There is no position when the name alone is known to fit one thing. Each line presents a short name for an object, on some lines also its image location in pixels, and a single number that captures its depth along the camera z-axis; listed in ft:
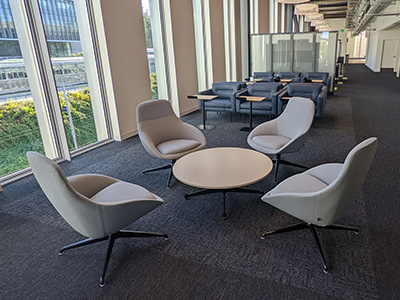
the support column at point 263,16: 40.93
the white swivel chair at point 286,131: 11.11
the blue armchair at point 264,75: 31.32
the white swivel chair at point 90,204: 6.07
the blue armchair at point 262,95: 19.60
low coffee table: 8.23
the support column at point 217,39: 28.09
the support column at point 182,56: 22.44
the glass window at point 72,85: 14.80
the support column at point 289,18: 56.48
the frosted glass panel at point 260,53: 33.94
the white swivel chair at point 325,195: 6.10
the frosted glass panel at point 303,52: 31.94
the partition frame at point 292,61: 30.99
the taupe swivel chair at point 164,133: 11.27
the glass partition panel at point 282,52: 33.12
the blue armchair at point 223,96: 20.88
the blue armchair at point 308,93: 18.74
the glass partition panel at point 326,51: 30.19
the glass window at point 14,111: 12.49
